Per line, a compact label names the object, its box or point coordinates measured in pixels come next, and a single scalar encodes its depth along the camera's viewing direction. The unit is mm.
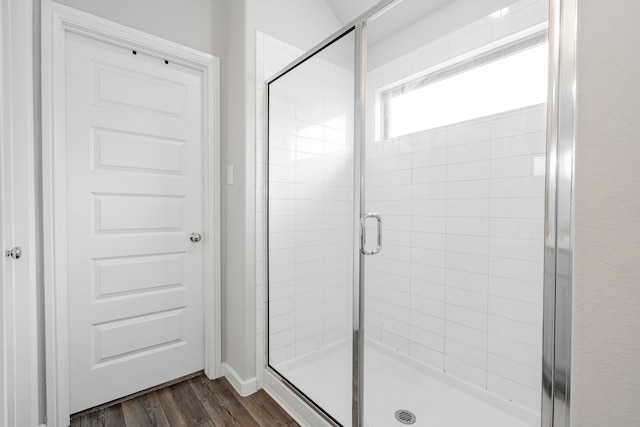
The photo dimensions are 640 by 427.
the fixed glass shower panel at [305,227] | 1808
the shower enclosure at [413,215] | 1490
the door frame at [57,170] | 1400
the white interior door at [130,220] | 1545
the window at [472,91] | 1478
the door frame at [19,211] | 1186
